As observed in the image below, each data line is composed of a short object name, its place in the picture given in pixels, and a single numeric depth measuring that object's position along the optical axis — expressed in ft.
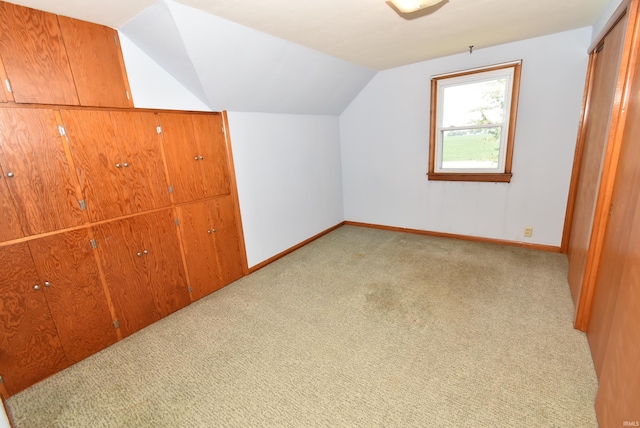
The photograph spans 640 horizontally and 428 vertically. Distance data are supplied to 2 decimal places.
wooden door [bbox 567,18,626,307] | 6.21
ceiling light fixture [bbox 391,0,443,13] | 5.42
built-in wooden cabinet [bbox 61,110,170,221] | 6.36
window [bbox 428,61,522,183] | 10.24
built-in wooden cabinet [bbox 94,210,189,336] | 7.02
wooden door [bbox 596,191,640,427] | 3.55
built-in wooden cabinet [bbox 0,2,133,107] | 5.32
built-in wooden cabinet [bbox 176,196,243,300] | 8.65
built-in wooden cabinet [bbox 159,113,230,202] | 7.99
